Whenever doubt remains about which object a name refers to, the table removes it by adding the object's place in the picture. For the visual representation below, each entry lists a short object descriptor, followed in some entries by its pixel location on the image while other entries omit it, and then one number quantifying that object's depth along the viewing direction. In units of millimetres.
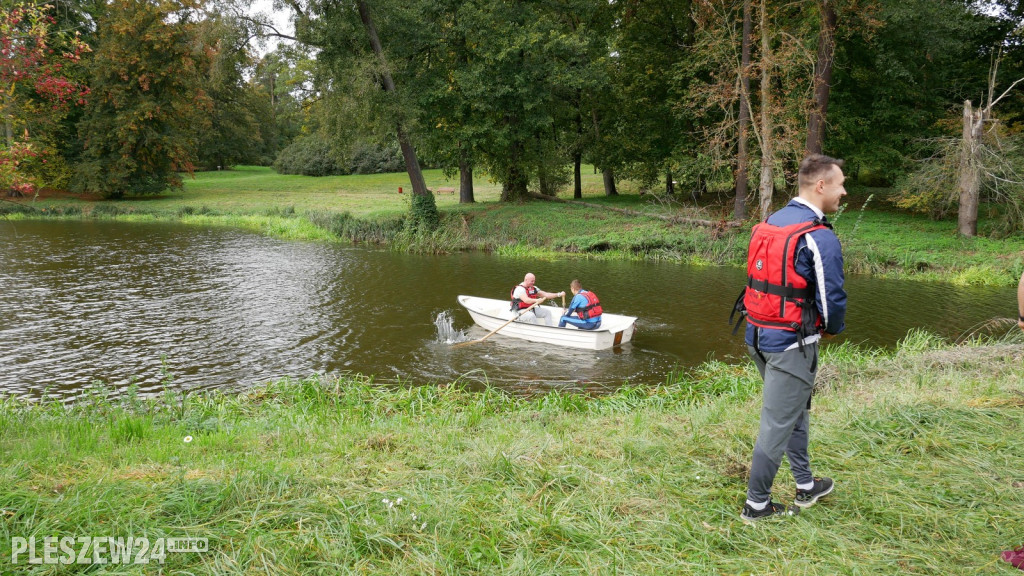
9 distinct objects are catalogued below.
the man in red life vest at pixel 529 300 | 12070
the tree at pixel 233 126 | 48531
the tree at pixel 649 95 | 25797
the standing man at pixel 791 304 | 3463
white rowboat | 10650
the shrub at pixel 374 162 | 51062
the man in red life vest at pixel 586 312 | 10805
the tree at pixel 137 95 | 32938
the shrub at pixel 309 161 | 50094
